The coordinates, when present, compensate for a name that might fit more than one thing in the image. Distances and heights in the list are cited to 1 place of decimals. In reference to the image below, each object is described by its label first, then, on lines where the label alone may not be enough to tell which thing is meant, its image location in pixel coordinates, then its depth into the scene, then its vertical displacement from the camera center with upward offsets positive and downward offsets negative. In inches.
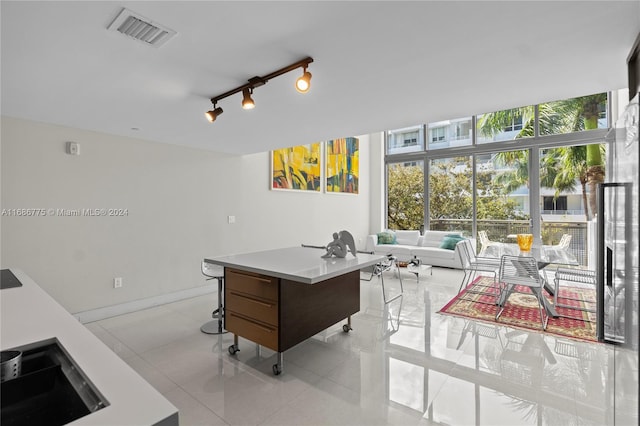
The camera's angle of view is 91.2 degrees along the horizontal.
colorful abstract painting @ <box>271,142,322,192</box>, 225.9 +34.2
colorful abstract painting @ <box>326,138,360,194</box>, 277.9 +43.8
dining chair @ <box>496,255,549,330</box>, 138.5 -29.1
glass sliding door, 226.1 +13.7
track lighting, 76.9 +36.8
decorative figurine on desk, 115.9 -12.5
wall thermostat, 134.3 +27.9
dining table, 148.9 -23.8
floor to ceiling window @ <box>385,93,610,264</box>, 231.3 +34.9
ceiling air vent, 60.5 +37.9
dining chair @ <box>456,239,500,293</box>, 173.9 -28.5
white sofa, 253.8 -30.8
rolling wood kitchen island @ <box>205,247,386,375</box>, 93.7 -27.6
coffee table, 215.2 -39.4
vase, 174.4 -16.7
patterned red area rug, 132.6 -48.6
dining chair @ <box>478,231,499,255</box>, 252.7 -24.8
